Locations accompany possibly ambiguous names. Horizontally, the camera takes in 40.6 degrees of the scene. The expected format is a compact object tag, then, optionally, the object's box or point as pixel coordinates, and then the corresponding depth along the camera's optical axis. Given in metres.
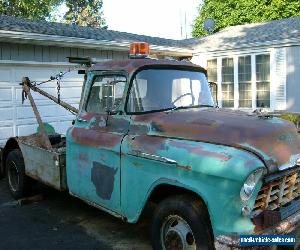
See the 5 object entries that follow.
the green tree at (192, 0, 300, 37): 30.85
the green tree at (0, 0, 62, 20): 33.25
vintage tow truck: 3.55
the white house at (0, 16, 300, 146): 10.40
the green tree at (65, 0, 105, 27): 49.88
